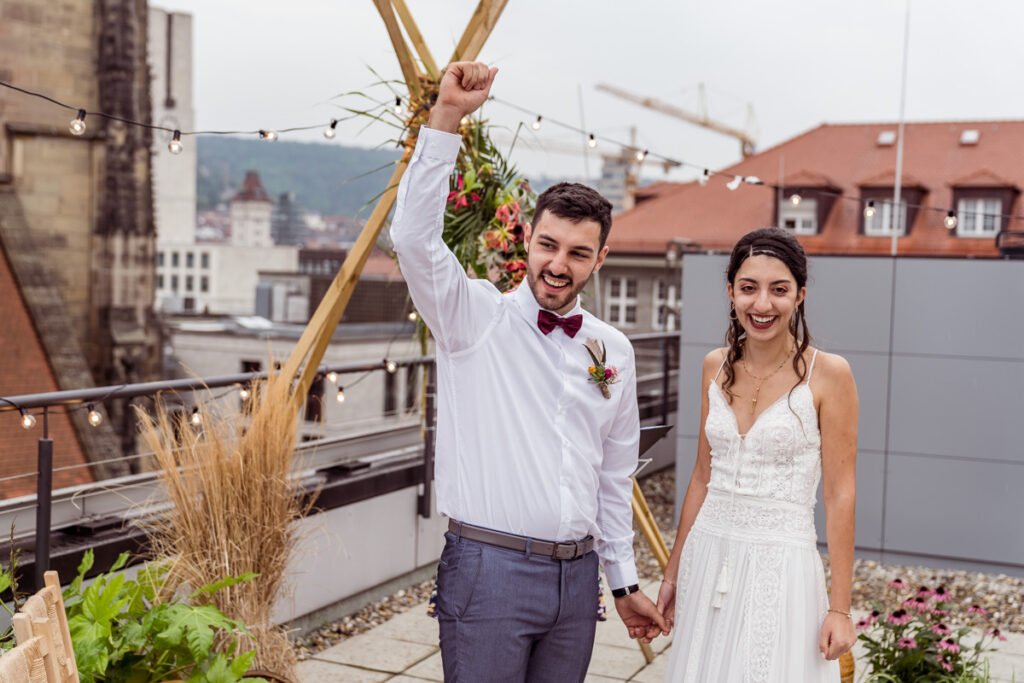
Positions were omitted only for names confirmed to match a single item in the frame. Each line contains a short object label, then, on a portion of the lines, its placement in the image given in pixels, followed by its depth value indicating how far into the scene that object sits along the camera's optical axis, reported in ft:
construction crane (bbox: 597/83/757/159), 251.60
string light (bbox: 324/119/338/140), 15.16
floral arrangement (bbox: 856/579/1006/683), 12.17
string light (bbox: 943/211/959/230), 20.51
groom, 7.35
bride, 8.52
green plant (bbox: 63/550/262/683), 9.82
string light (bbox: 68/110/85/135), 13.89
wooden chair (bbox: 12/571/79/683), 6.81
